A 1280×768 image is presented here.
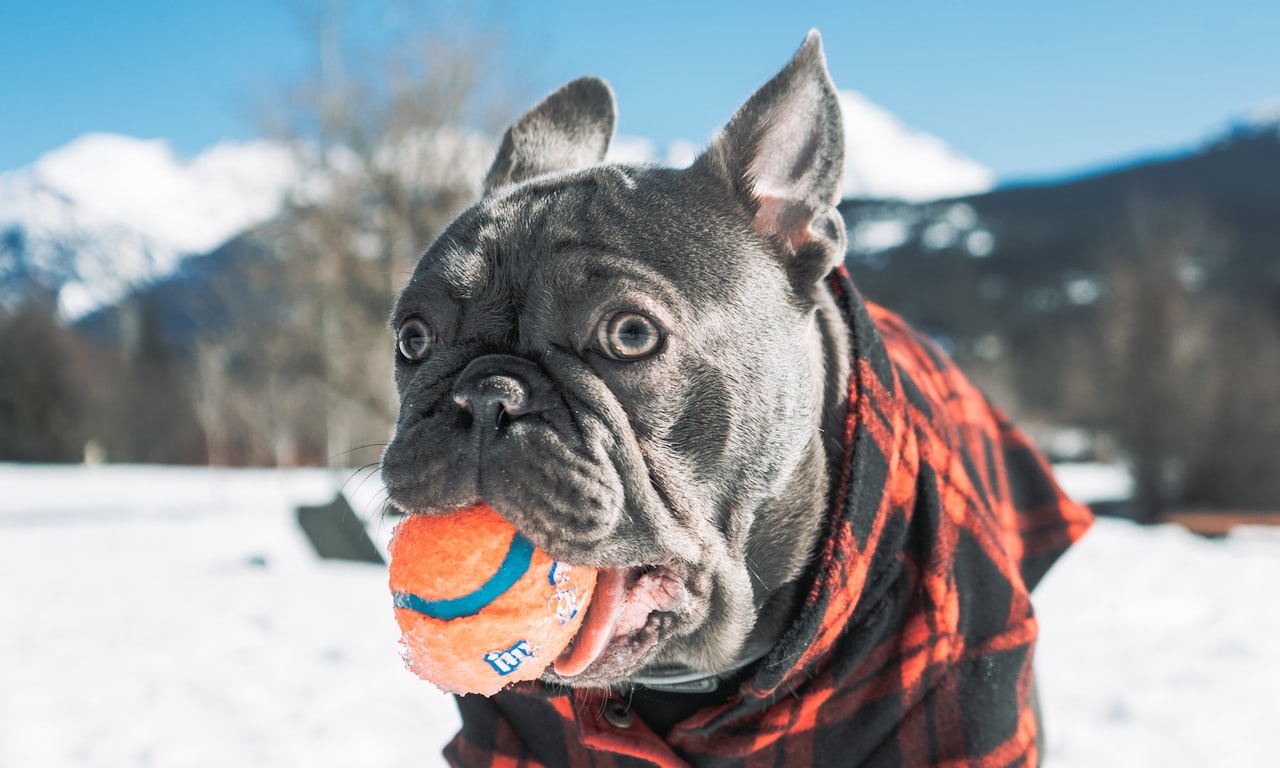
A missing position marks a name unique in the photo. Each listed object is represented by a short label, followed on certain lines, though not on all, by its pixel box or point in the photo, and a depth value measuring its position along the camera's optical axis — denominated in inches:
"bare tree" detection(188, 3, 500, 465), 523.5
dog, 72.0
